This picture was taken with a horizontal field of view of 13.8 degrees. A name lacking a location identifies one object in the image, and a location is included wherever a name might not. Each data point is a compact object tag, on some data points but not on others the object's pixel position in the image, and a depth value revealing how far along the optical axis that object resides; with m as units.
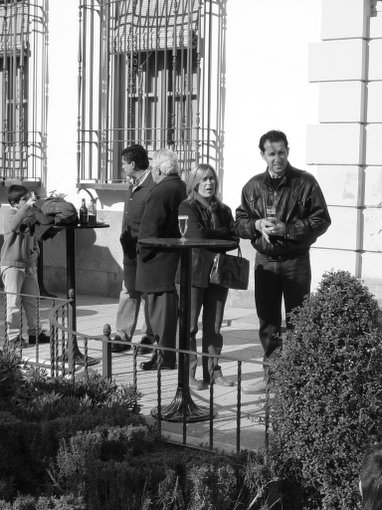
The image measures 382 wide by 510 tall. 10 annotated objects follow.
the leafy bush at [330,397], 7.05
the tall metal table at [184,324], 9.97
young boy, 14.24
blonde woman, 11.74
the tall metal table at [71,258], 13.27
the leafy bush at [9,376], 8.38
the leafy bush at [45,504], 6.28
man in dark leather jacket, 11.08
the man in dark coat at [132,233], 14.27
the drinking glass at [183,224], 10.61
